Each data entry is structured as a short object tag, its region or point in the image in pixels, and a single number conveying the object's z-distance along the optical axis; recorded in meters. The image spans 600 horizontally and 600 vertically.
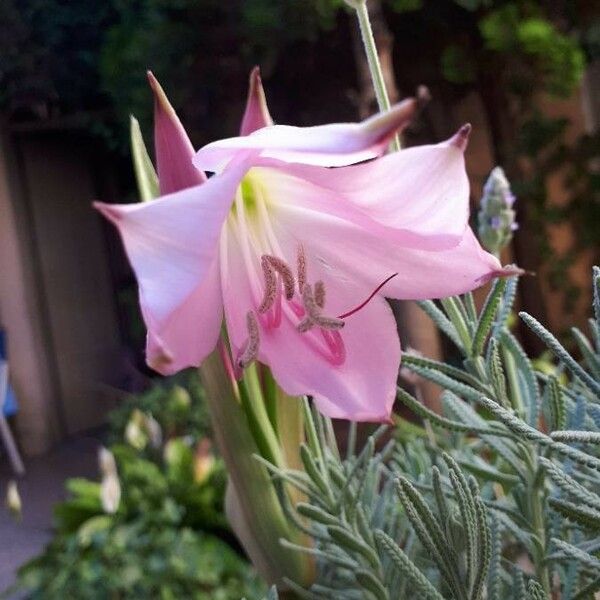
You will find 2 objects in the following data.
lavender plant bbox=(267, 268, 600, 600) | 0.20
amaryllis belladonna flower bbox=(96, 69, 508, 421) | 0.16
